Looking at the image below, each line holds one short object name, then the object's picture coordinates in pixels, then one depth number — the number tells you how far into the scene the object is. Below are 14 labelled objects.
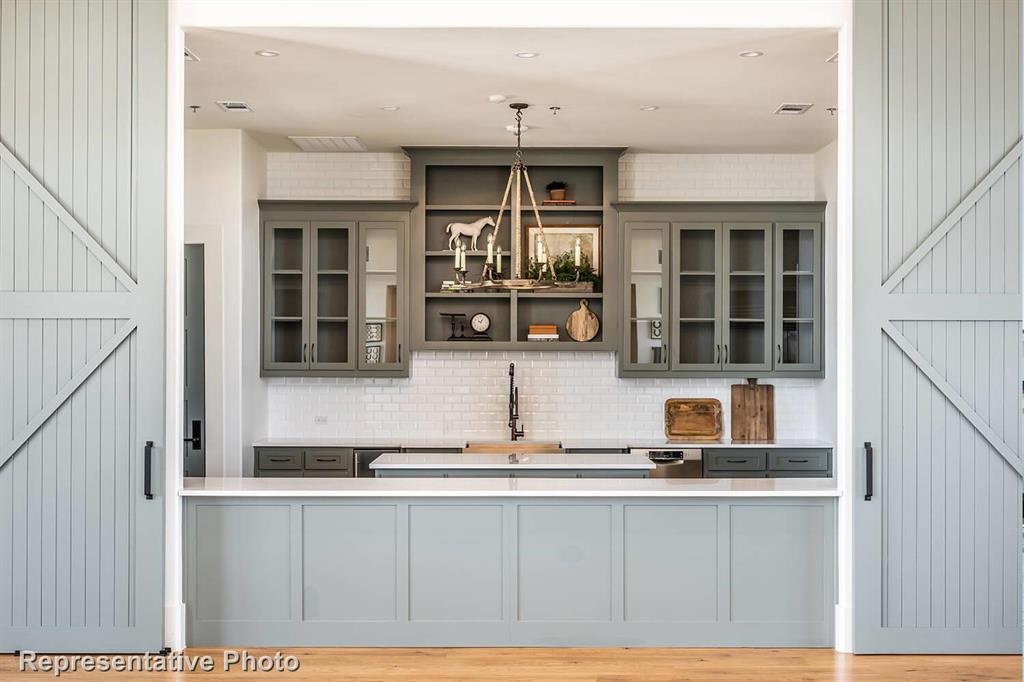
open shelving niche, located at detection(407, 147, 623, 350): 7.32
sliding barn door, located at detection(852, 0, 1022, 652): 4.54
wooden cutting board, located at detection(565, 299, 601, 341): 7.41
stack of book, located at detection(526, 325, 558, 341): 7.39
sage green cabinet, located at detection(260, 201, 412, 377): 7.22
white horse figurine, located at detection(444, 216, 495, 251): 7.30
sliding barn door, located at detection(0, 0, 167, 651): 4.50
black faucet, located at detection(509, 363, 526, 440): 7.43
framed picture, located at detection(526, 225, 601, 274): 7.44
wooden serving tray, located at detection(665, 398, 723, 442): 7.53
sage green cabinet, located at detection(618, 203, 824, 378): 7.26
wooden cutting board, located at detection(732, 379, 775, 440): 7.54
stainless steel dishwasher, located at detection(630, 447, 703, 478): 6.98
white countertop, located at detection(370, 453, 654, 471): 5.50
